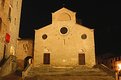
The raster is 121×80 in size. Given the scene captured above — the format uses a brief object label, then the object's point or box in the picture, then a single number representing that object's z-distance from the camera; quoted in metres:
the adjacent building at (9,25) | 12.58
